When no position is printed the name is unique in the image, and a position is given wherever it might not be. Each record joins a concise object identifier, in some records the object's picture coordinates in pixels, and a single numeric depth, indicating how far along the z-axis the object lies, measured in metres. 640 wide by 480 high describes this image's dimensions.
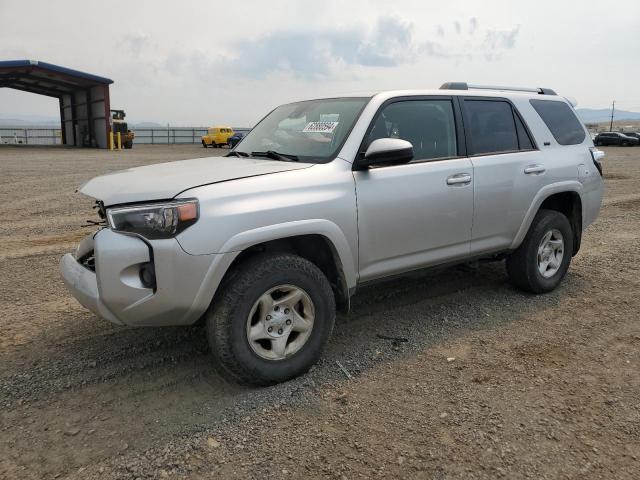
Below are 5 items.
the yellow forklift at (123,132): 36.16
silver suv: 2.90
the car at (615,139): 45.03
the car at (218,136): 41.28
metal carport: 31.28
